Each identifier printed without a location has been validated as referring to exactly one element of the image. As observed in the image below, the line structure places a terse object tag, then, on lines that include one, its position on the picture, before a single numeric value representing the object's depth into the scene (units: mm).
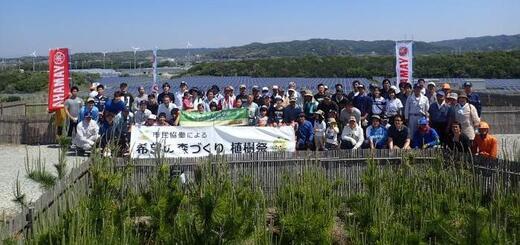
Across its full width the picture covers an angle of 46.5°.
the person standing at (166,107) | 13414
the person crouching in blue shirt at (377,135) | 11500
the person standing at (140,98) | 14113
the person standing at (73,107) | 14822
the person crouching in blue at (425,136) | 10955
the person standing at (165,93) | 13766
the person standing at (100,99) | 14719
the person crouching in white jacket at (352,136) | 11562
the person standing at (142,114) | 13445
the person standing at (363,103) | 12516
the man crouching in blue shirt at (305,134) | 12016
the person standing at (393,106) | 12113
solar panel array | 31992
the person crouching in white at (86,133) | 13570
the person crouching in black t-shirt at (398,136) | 11281
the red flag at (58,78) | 16039
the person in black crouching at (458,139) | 10555
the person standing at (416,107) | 11930
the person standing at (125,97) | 14453
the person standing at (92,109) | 14094
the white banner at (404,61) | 17016
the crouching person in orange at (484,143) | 9781
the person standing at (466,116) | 11039
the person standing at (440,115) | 11477
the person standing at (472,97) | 11916
